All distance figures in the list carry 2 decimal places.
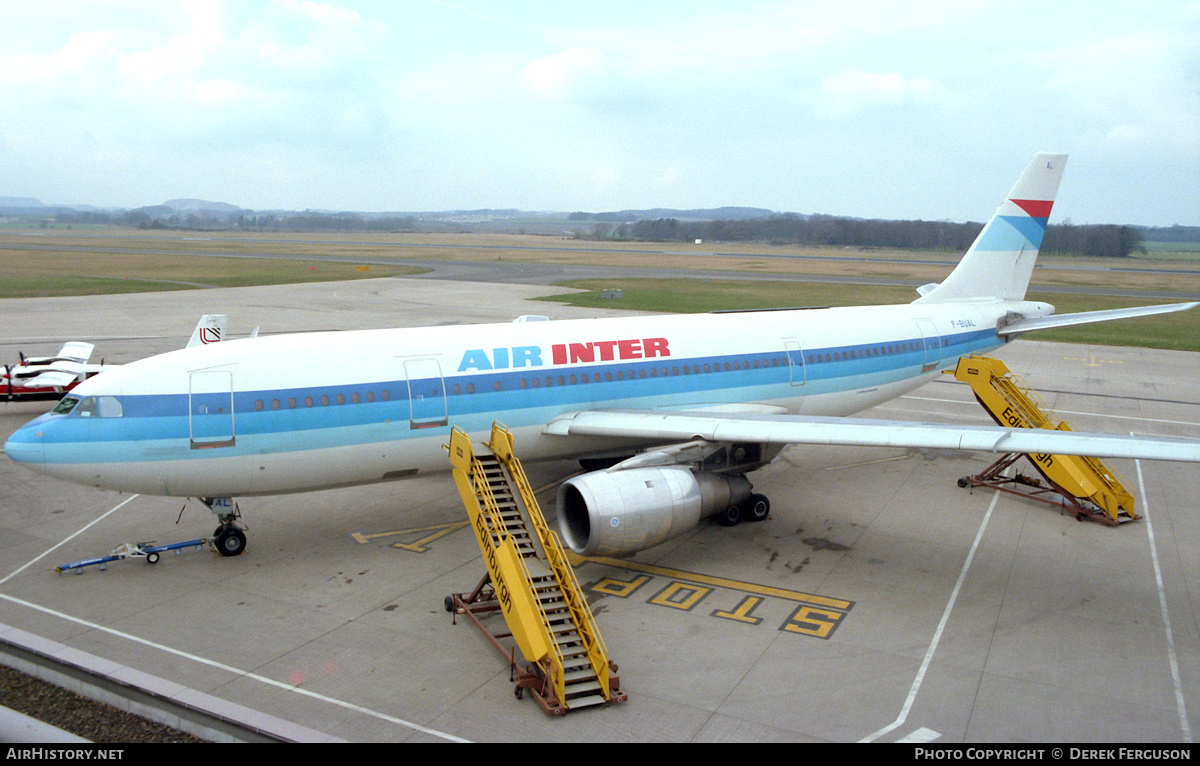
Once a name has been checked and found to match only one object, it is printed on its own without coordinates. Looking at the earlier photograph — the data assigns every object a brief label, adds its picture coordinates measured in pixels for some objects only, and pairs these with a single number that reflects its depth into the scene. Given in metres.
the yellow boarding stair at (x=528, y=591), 11.30
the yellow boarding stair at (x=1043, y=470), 18.67
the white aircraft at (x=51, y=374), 26.95
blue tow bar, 15.45
